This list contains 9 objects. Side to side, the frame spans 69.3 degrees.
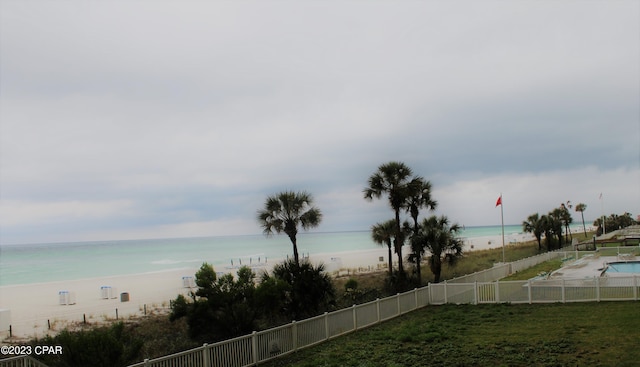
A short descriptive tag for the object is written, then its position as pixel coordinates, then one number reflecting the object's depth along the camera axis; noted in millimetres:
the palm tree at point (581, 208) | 98562
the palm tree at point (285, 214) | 23016
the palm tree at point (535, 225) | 49844
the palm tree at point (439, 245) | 24922
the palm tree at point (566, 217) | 64769
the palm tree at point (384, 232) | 27734
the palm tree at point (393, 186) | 25250
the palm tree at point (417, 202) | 25281
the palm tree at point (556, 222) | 50938
